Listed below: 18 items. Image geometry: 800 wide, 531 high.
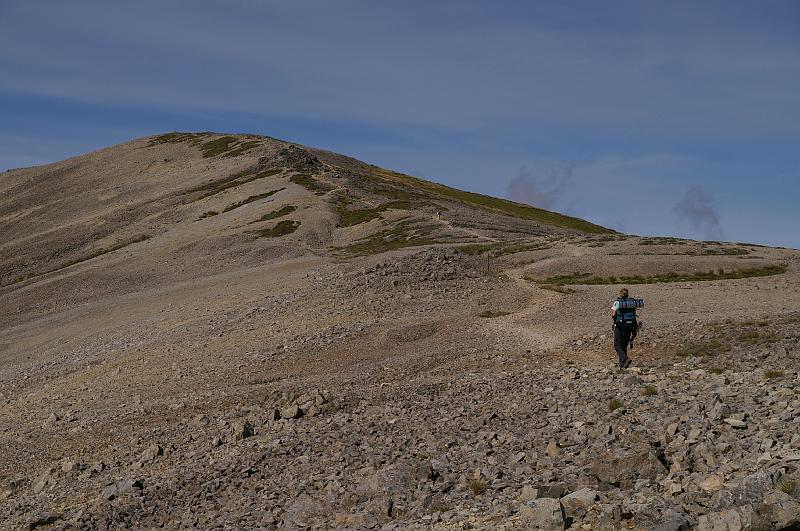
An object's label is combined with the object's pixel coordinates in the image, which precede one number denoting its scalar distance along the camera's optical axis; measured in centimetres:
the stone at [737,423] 1652
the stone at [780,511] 1169
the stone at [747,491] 1291
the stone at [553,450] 1775
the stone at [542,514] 1375
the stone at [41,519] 2075
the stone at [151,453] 2394
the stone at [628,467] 1565
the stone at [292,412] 2462
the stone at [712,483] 1393
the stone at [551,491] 1548
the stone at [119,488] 2114
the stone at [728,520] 1189
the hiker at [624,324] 2453
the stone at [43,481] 2416
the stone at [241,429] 2384
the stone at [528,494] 1549
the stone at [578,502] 1414
